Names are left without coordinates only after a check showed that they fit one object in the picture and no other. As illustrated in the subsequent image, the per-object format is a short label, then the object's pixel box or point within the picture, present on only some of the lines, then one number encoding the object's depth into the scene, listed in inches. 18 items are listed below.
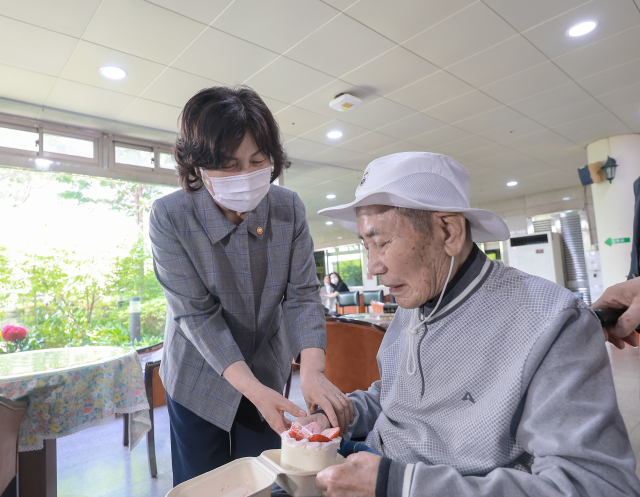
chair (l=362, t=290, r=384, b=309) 329.4
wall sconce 257.3
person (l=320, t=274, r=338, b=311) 435.9
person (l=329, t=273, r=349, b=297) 403.5
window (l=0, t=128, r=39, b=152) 183.6
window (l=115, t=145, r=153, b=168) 218.7
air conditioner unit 398.3
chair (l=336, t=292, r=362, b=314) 326.3
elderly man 26.2
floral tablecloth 86.0
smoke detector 183.5
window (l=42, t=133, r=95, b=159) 196.5
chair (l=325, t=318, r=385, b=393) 117.5
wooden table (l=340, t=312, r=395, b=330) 159.3
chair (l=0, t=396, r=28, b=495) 67.2
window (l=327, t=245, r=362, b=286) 607.8
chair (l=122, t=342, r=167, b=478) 112.0
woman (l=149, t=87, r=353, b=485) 47.3
